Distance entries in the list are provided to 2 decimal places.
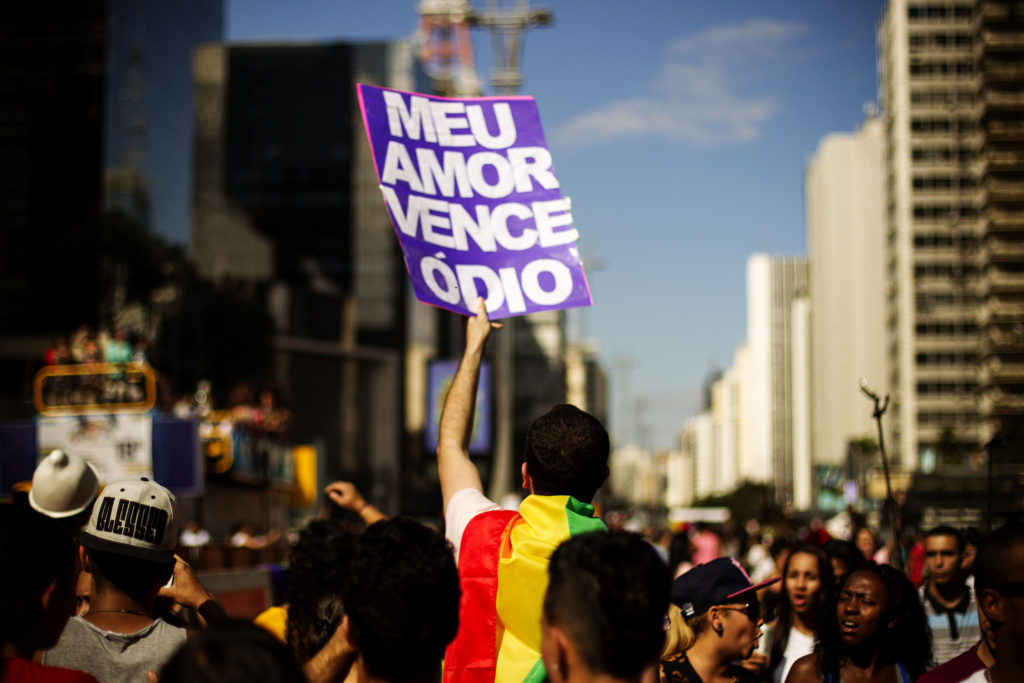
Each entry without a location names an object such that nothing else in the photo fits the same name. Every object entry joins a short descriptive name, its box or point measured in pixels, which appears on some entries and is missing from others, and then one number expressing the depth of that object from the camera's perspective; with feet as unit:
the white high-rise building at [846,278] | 469.57
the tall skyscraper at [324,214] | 256.52
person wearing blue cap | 14.29
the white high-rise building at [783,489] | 594.61
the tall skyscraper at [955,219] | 307.78
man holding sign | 12.23
